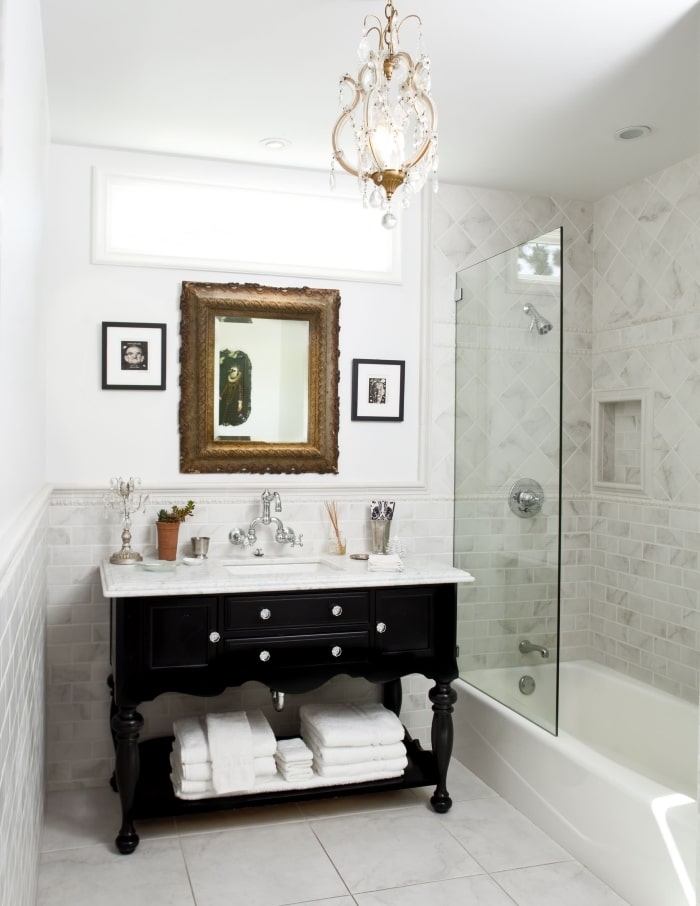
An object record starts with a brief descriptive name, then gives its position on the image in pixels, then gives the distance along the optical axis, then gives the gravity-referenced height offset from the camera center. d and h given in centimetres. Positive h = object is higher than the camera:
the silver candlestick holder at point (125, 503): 314 -23
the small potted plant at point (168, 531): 321 -33
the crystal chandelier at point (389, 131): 192 +76
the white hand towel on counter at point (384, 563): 306 -43
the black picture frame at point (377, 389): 357 +26
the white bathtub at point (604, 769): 238 -114
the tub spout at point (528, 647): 302 -74
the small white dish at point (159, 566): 297 -44
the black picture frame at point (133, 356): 328 +36
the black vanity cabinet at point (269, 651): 273 -71
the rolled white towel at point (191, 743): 278 -102
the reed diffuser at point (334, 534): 351 -37
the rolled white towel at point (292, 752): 290 -108
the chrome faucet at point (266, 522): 337 -35
